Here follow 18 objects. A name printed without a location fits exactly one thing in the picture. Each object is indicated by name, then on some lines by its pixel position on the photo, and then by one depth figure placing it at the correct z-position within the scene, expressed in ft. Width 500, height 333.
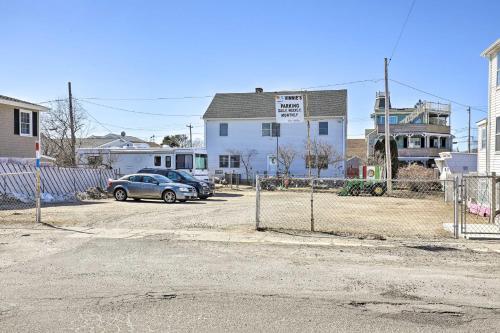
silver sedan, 70.79
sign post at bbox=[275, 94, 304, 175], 79.82
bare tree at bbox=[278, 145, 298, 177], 134.41
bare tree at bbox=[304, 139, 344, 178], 132.72
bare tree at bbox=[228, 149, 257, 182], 142.10
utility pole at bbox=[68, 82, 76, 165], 109.09
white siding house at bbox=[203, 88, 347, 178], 136.77
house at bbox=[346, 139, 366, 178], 217.56
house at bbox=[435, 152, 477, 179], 109.91
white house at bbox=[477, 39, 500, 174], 67.36
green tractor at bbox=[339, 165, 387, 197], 94.02
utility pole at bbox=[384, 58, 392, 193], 98.68
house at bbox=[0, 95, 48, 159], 80.23
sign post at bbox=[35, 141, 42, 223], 42.23
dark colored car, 80.93
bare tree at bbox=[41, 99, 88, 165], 146.10
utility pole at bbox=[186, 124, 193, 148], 250.00
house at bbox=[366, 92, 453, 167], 191.31
